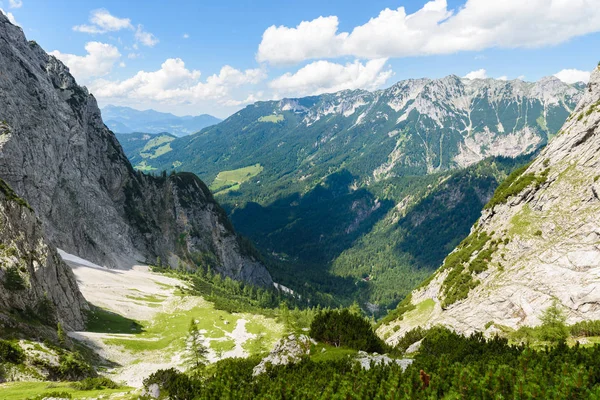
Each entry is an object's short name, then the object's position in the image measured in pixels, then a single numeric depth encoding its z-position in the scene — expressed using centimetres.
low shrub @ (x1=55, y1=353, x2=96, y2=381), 4912
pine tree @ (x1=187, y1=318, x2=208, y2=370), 6188
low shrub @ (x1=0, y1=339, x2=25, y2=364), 4556
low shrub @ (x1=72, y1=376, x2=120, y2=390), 4133
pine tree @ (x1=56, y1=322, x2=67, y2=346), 5873
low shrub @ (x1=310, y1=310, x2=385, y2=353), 4605
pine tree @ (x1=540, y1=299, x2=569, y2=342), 4259
